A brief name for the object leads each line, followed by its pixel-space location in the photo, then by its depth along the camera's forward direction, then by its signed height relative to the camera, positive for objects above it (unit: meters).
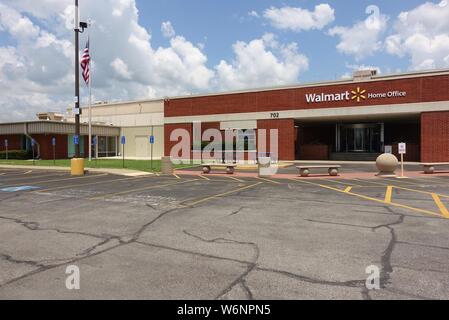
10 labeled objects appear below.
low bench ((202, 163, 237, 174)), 21.74 -0.93
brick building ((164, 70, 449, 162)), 27.47 +3.51
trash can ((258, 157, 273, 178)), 20.83 -0.77
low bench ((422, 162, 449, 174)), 20.09 -0.88
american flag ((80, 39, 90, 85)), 25.91 +6.96
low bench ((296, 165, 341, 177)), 19.05 -0.99
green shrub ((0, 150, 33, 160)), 37.41 -0.15
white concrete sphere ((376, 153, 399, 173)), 19.23 -0.56
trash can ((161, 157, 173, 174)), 21.27 -0.78
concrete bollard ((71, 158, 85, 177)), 20.67 -0.86
